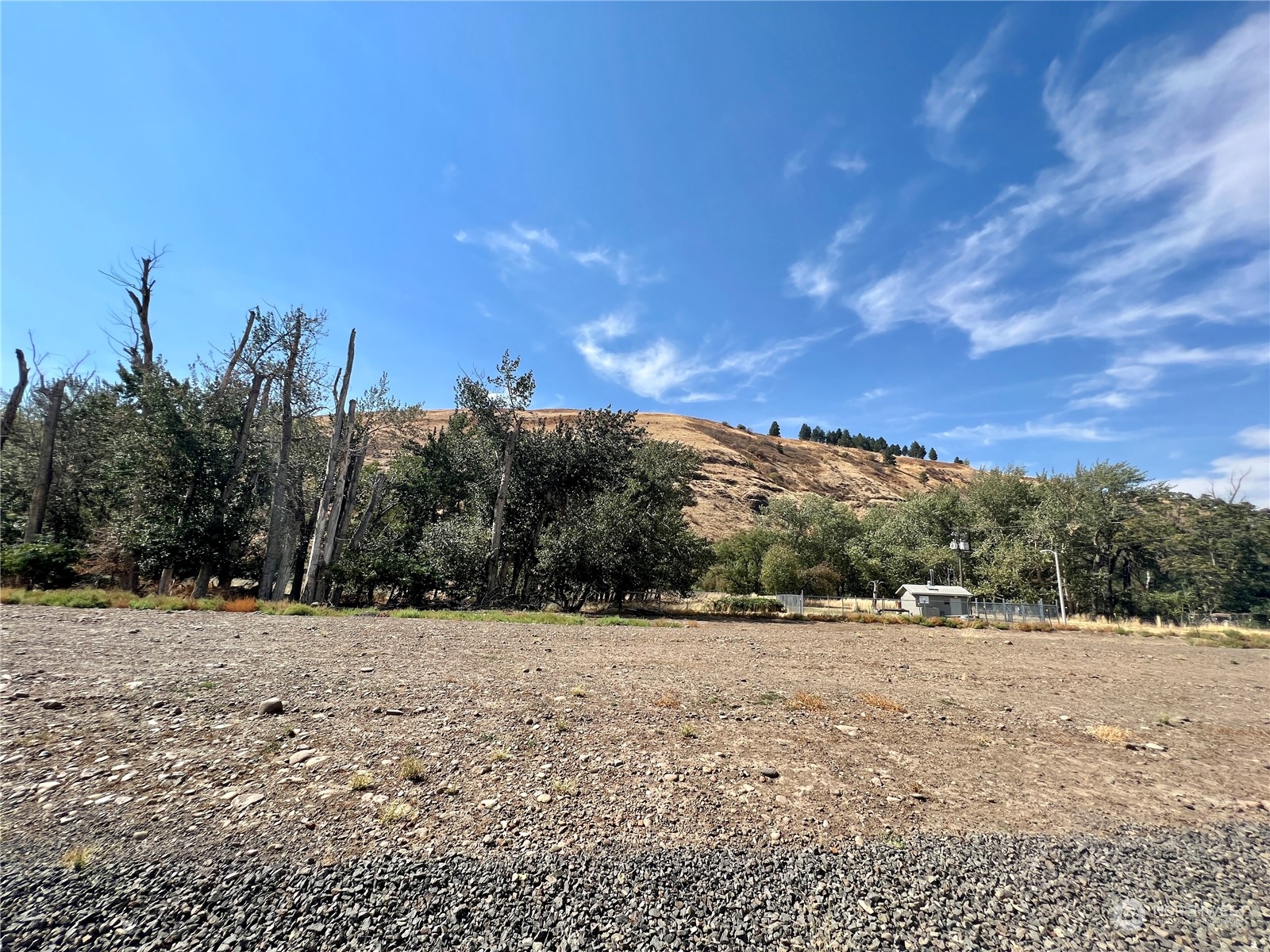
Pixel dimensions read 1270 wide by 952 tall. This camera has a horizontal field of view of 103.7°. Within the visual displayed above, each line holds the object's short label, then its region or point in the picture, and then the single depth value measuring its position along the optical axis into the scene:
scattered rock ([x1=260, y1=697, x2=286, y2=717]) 5.52
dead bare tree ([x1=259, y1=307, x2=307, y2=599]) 19.38
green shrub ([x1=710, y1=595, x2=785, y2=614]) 29.73
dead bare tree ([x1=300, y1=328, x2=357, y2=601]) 19.55
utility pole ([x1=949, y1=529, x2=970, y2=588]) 44.94
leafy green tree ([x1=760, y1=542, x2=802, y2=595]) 46.44
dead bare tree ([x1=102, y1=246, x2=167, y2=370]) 20.84
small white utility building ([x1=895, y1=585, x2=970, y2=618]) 35.16
